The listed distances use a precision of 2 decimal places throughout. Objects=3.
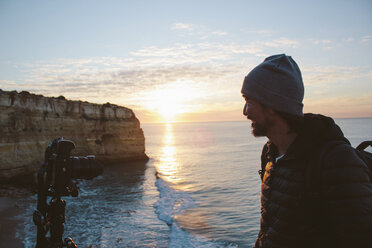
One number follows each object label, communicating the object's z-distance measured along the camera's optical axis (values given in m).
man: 1.23
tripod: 2.31
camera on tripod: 2.33
